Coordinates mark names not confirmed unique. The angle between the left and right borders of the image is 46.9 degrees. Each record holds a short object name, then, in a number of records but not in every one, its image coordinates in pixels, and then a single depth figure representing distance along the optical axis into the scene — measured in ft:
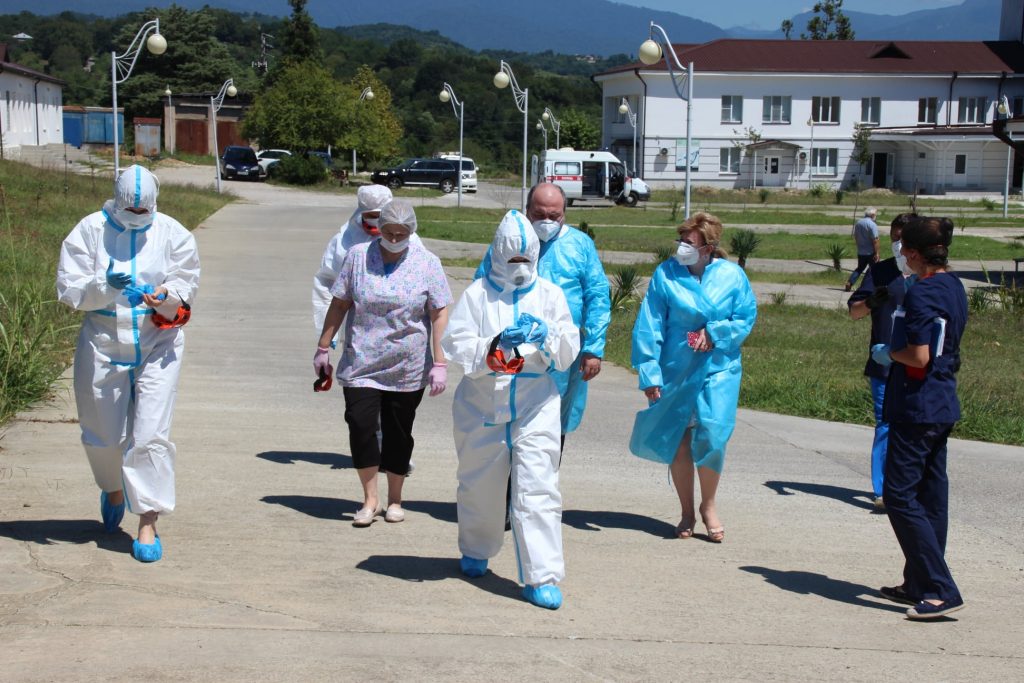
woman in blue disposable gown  20.58
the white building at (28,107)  175.01
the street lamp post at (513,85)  122.62
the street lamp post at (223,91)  144.72
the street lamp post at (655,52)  71.67
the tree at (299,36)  263.70
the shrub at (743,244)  66.23
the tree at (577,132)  254.27
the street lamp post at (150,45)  92.38
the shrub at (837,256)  82.07
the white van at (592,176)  166.81
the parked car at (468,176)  183.01
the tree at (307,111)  171.12
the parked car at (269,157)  180.65
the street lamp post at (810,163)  222.07
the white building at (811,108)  217.97
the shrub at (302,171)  169.37
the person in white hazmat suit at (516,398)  17.03
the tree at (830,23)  313.32
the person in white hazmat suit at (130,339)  18.01
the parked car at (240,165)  169.99
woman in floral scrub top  20.38
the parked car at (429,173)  182.19
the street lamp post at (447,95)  153.07
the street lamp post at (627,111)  189.44
